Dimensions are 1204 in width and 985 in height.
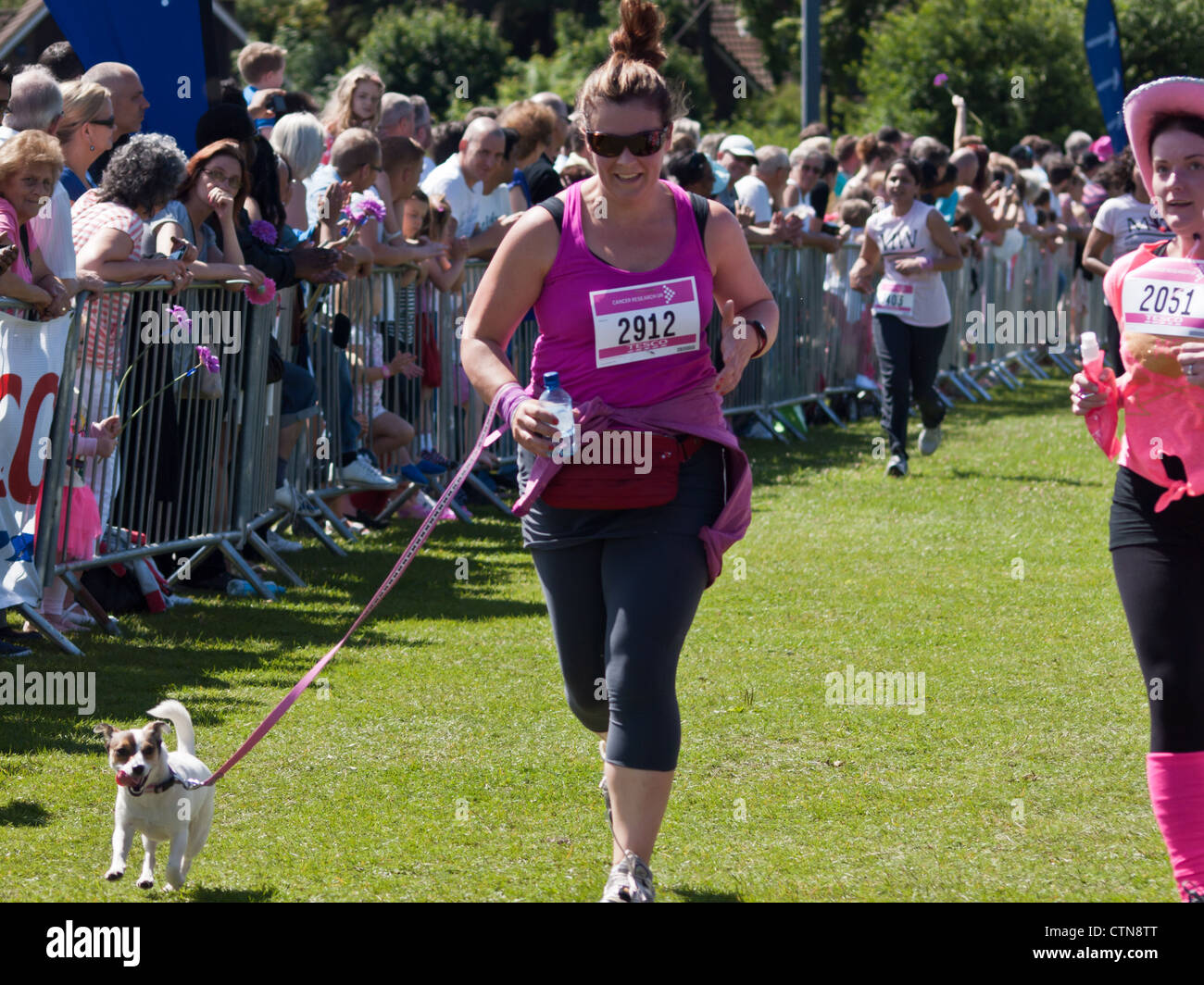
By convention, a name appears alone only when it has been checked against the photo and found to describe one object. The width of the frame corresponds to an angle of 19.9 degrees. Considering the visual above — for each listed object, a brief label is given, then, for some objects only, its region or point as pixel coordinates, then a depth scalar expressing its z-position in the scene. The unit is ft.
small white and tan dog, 28.28
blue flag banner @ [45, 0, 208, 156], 61.07
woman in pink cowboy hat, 28.07
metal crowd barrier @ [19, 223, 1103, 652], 48.13
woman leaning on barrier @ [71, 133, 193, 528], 47.66
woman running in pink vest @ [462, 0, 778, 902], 27.55
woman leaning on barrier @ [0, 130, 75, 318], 42.53
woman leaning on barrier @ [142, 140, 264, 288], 52.40
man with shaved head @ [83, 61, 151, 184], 55.29
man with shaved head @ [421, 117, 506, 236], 71.46
